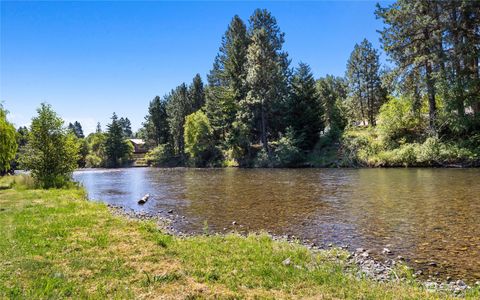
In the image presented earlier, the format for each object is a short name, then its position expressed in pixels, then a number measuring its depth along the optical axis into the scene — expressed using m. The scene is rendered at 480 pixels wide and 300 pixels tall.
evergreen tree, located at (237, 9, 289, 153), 49.44
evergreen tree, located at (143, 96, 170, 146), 92.94
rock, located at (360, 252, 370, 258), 8.56
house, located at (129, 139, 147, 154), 125.25
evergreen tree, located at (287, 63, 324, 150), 50.69
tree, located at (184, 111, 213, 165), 65.00
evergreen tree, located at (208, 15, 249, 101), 56.06
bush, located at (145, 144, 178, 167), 82.95
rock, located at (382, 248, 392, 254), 8.80
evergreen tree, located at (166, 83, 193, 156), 82.56
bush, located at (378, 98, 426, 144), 37.72
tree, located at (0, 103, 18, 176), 25.09
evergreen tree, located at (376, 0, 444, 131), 32.69
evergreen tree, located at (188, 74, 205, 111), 84.46
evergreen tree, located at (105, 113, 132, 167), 89.75
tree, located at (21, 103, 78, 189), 23.88
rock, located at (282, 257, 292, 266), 7.49
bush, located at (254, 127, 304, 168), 47.09
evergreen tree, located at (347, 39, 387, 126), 59.09
